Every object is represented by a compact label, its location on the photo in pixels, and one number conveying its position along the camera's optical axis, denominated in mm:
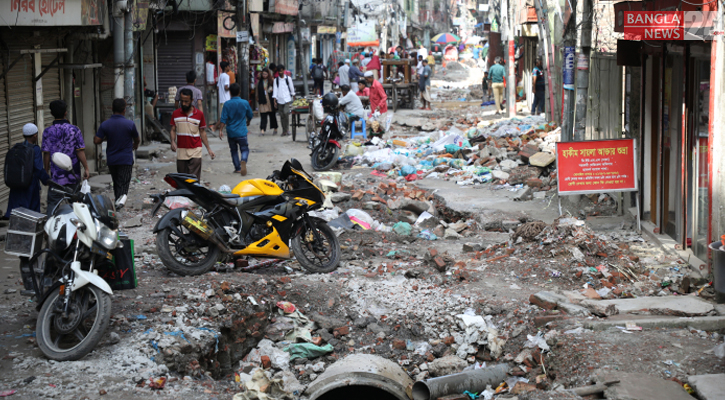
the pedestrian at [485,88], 31164
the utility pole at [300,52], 26628
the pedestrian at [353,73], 27853
